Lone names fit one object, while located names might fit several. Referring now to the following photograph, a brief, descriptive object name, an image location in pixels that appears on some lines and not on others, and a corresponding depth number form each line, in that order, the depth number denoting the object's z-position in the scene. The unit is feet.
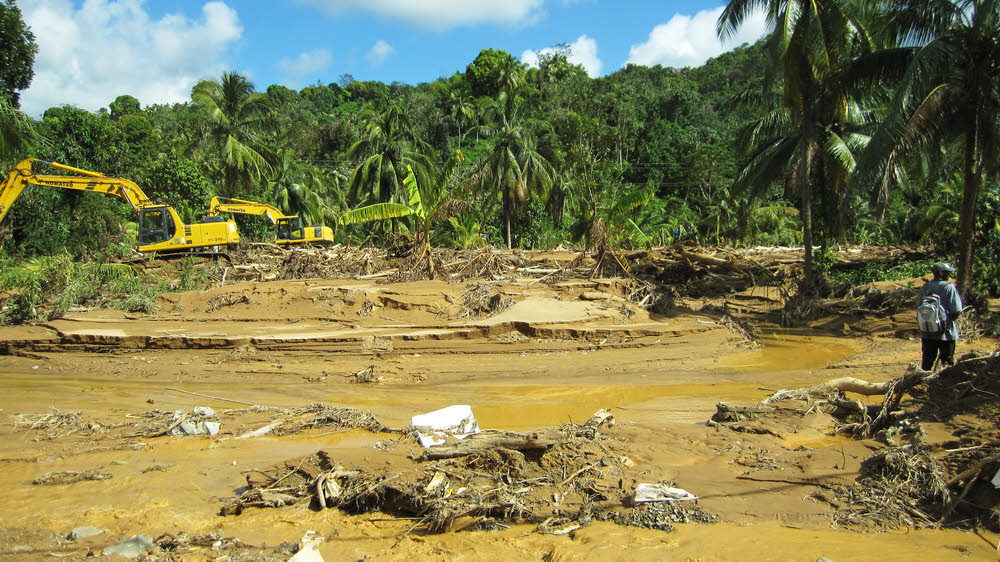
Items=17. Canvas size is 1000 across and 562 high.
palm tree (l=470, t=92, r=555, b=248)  96.89
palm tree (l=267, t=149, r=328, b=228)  111.14
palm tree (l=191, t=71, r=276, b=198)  90.12
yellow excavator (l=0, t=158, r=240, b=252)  67.10
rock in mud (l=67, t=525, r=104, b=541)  14.48
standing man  24.99
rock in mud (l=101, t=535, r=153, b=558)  13.67
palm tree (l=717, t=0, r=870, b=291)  49.34
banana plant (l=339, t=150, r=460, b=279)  54.85
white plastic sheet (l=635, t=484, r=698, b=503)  15.38
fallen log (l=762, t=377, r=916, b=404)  22.62
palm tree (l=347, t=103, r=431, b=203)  90.07
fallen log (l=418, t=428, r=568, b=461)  17.40
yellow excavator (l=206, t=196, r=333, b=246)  83.66
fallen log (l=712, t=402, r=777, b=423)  21.79
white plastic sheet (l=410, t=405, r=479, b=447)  20.42
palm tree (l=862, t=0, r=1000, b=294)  39.27
